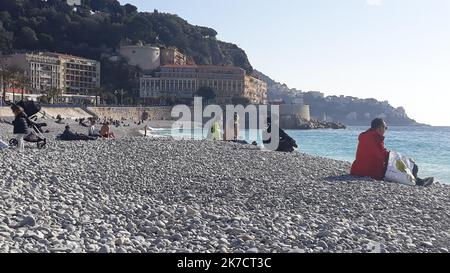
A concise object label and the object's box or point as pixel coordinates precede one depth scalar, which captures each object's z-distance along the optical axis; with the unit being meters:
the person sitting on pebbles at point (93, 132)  24.95
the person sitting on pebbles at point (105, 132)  25.54
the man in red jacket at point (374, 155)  13.02
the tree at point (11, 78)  66.99
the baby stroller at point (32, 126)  15.27
